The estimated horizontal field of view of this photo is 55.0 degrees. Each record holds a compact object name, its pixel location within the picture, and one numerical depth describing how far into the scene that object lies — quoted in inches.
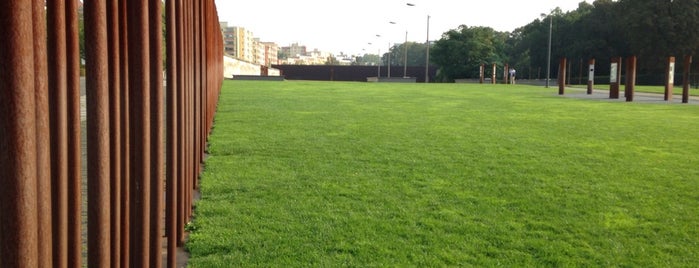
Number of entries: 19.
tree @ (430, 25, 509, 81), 3882.9
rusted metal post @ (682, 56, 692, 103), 952.9
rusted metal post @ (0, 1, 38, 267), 58.2
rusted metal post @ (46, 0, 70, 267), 69.7
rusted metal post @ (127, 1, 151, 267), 100.9
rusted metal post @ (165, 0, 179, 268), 139.6
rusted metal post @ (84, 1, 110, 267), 78.4
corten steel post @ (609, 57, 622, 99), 1081.4
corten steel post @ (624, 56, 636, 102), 1002.7
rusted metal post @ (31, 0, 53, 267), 62.9
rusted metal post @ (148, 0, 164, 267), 119.0
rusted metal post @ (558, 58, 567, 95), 1262.3
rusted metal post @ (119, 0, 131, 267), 97.7
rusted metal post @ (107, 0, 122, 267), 87.6
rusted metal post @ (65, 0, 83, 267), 75.9
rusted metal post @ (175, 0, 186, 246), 155.5
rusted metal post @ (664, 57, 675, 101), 1021.2
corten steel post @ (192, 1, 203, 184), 225.9
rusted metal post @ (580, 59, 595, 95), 1209.9
